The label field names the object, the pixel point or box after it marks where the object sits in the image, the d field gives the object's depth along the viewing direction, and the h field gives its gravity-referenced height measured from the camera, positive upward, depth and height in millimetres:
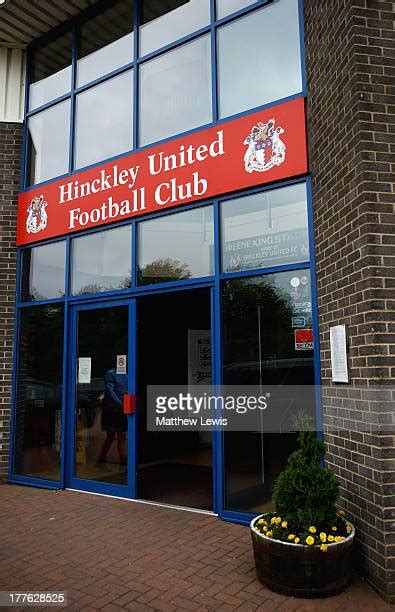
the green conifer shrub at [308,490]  3615 -891
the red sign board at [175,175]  5133 +2329
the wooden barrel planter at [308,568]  3455 -1401
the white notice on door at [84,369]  6659 +19
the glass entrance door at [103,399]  6180 -369
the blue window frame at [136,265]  5121 +1192
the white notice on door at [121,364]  6289 +75
